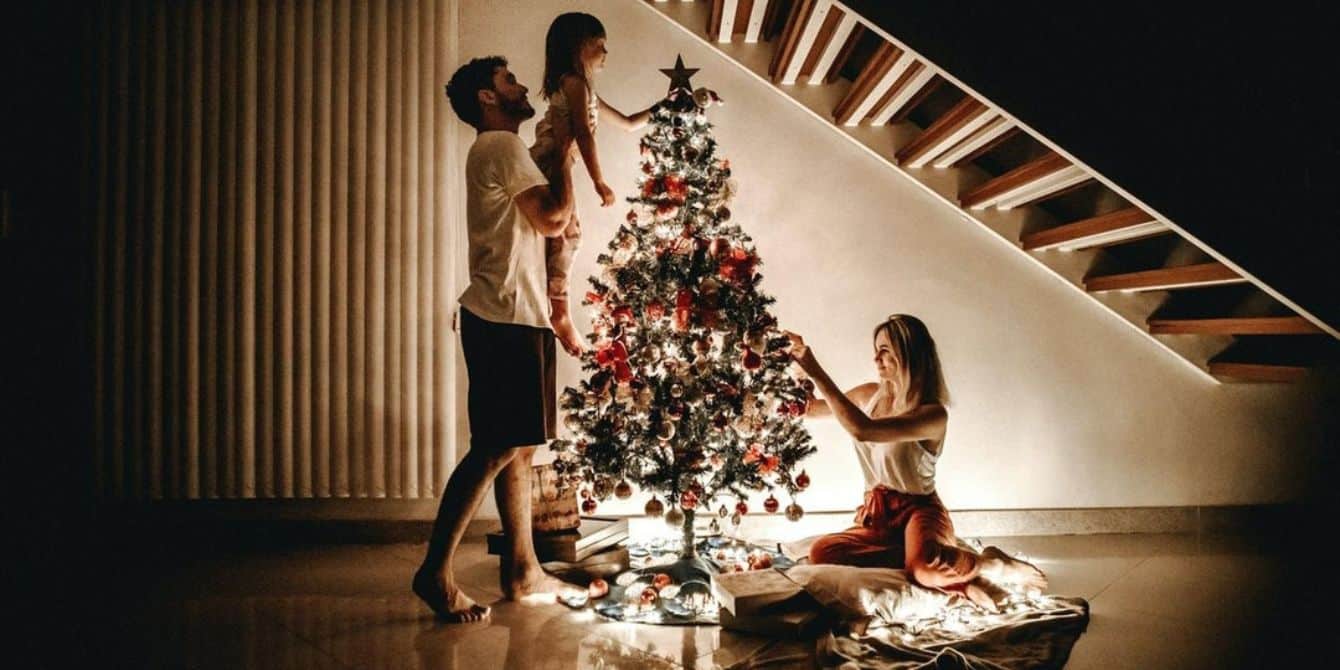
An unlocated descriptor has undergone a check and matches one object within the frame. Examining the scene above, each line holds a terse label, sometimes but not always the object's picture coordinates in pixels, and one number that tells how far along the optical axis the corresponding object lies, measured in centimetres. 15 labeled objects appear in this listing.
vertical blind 315
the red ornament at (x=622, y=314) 249
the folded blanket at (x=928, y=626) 200
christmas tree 249
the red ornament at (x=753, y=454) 254
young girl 246
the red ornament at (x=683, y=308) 246
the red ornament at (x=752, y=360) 246
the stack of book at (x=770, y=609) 218
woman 250
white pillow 225
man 224
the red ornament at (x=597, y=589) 249
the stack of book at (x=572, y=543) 277
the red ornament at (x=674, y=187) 249
